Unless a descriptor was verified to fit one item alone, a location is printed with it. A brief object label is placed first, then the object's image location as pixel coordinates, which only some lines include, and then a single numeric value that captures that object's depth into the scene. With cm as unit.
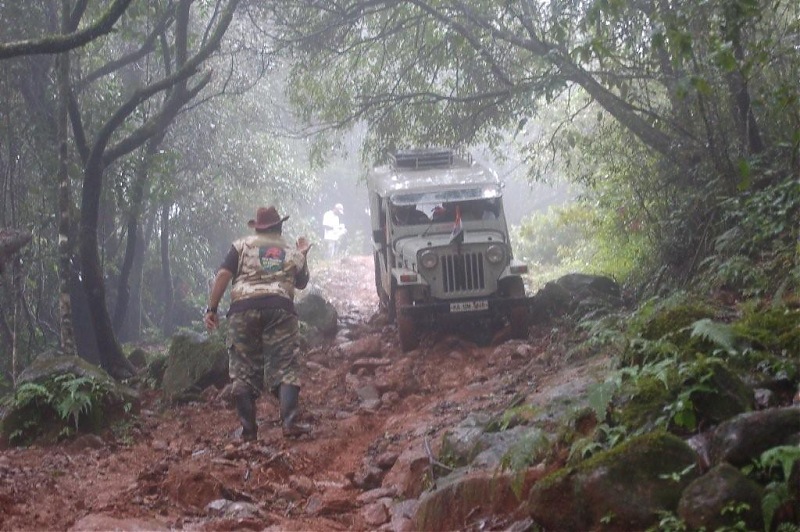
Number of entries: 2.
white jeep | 1109
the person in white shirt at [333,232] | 4469
